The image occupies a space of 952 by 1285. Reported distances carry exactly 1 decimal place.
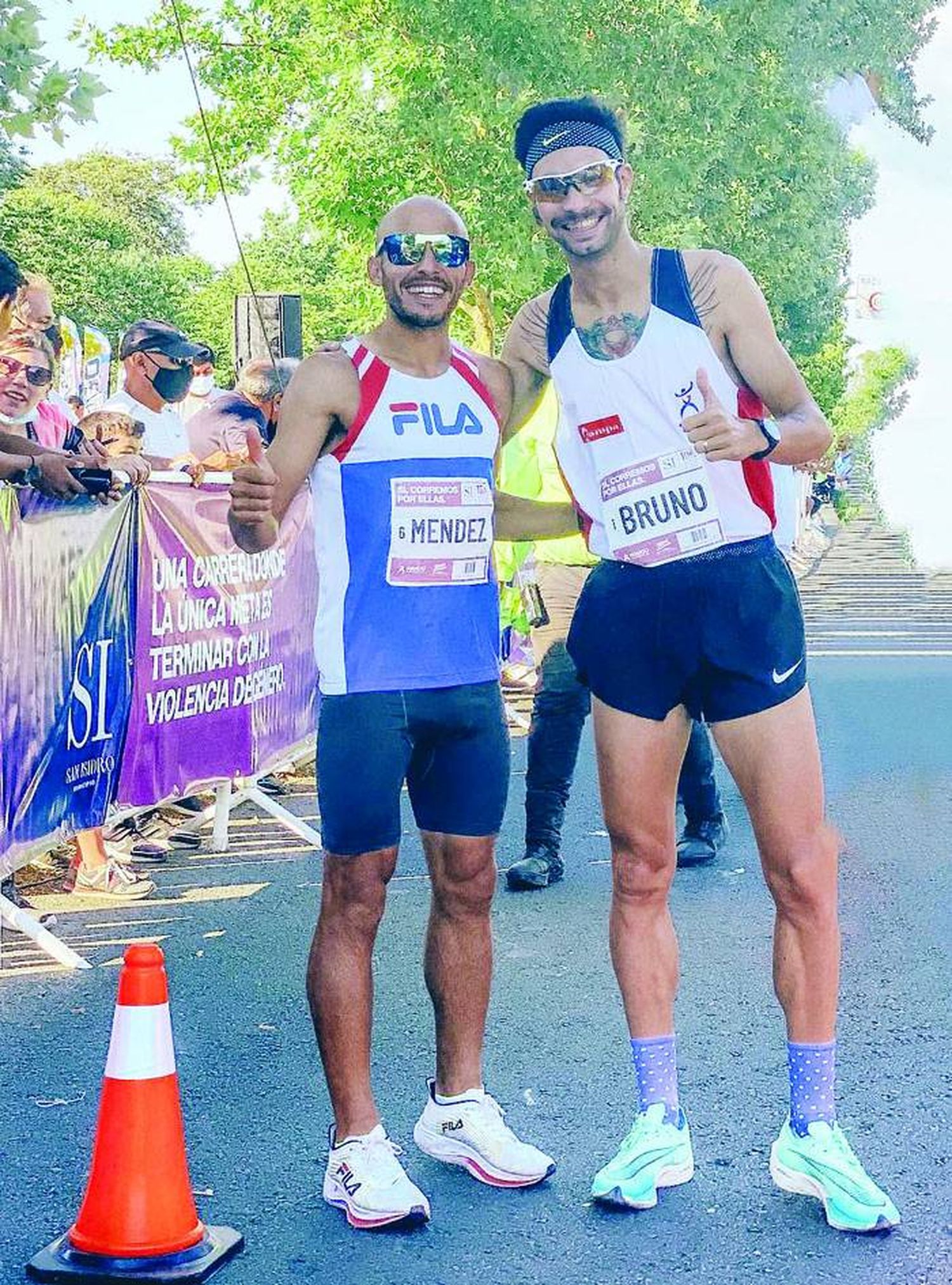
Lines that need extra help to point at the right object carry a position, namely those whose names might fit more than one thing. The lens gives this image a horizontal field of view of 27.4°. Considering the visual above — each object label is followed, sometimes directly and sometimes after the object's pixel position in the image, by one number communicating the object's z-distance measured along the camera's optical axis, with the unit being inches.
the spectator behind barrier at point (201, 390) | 458.9
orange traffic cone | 145.5
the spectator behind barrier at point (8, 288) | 253.1
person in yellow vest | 298.2
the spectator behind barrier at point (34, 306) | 301.9
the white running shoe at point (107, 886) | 288.4
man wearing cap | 359.6
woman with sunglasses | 272.8
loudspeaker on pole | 504.1
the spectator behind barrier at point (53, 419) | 301.7
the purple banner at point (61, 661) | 240.7
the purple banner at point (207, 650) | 282.5
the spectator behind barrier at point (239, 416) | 361.1
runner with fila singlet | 163.2
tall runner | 162.9
